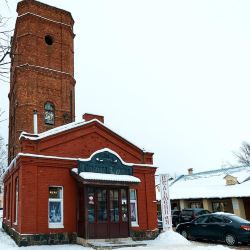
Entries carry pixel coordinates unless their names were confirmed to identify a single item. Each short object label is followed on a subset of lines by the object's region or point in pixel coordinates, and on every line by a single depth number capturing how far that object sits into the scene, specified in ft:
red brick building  50.14
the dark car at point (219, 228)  51.47
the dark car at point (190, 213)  89.17
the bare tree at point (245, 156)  183.32
